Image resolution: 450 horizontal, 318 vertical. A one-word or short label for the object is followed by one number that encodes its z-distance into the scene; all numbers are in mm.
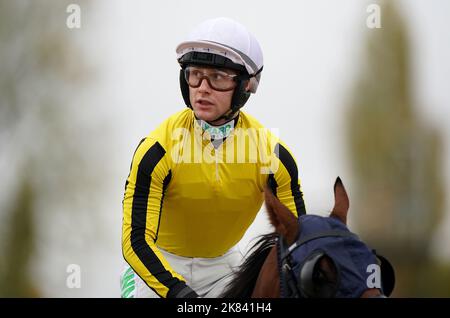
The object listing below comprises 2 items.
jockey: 6086
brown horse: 4590
